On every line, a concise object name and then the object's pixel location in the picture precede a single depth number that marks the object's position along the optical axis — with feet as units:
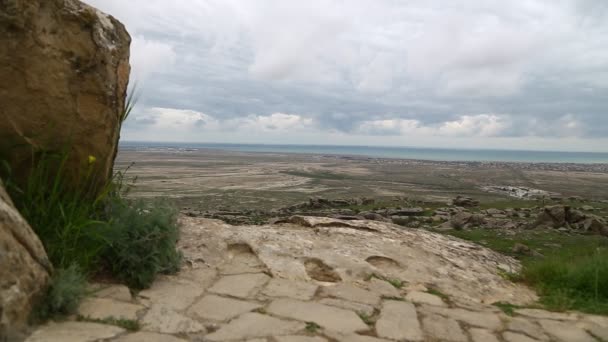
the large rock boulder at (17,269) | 8.97
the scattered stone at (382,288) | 14.19
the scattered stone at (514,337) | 11.36
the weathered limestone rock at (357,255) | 15.51
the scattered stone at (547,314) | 13.24
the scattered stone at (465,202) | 79.46
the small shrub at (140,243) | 13.07
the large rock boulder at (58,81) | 12.07
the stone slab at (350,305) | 12.43
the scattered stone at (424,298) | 13.78
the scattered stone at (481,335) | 11.23
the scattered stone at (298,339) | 10.08
